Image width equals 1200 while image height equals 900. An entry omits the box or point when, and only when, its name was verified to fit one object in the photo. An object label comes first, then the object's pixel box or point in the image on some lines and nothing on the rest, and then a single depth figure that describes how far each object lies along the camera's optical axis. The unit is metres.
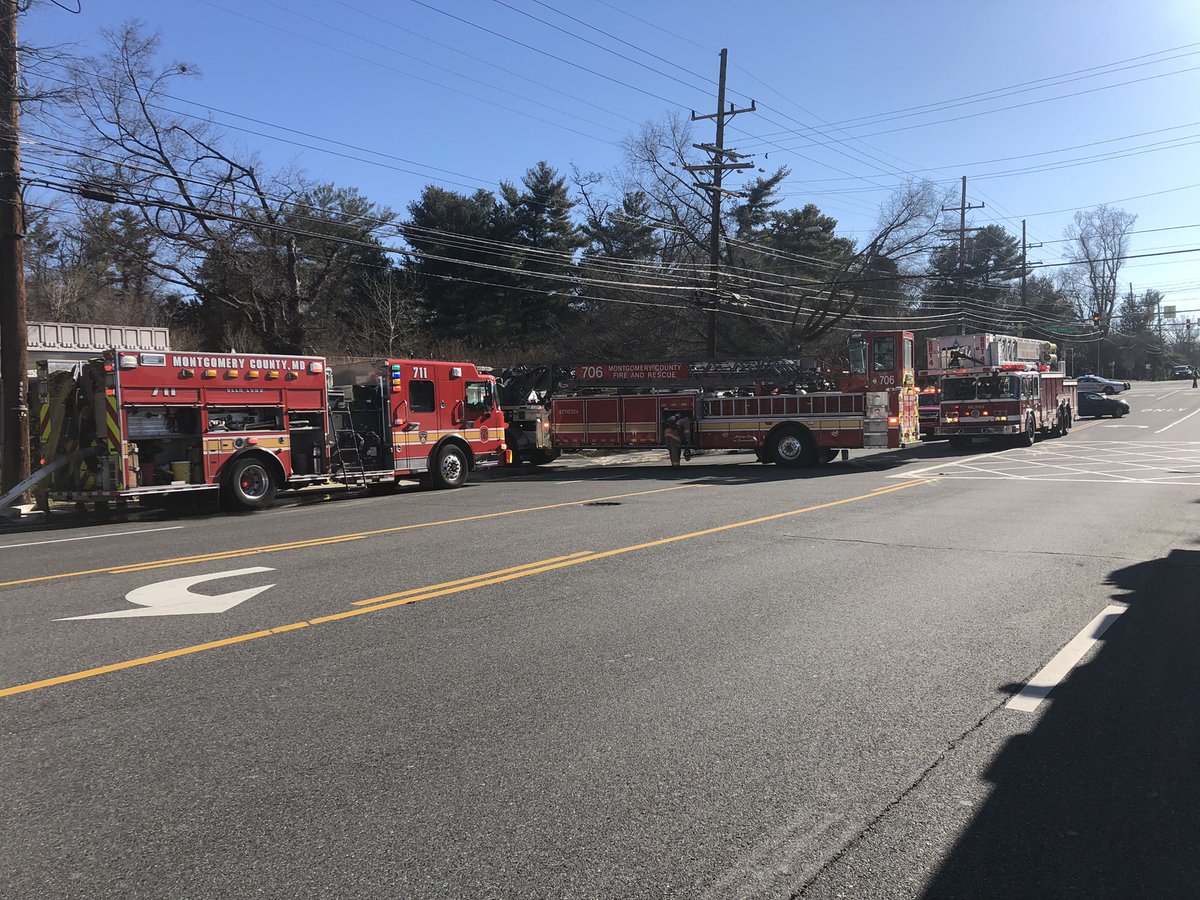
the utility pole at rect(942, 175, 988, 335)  51.07
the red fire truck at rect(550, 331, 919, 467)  21.53
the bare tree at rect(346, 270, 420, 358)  37.16
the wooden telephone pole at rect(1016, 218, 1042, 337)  63.29
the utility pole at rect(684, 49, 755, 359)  29.62
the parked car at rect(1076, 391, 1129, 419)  42.47
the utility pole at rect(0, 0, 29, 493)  15.32
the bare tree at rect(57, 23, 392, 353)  31.31
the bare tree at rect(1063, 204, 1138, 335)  92.88
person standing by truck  22.92
